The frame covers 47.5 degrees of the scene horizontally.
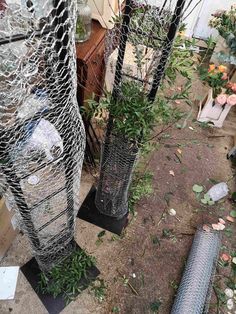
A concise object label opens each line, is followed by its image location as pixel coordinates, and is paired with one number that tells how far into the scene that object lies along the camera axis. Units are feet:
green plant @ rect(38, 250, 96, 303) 4.06
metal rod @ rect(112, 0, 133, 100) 2.60
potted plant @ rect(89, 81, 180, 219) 3.06
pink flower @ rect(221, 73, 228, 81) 6.38
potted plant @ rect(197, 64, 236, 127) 6.36
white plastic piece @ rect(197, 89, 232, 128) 6.65
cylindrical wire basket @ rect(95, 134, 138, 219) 3.66
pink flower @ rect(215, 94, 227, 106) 6.35
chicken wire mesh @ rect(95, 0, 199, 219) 2.68
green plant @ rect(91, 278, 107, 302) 4.22
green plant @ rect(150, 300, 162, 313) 4.24
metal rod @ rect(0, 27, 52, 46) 1.41
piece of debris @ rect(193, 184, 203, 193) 5.75
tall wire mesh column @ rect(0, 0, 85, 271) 1.57
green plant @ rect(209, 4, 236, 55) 6.55
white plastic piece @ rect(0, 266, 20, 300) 4.05
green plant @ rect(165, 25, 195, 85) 2.97
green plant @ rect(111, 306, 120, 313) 4.13
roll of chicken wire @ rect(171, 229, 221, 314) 4.06
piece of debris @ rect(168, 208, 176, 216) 5.34
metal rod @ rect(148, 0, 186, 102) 2.36
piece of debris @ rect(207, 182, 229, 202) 5.67
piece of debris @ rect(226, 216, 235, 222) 5.42
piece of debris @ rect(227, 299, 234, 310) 4.41
